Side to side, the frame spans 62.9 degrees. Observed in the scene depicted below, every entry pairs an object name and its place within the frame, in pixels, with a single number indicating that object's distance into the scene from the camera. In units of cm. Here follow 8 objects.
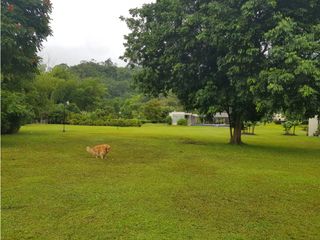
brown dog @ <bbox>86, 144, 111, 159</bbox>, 794
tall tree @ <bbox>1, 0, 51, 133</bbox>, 904
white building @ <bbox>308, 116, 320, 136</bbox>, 2210
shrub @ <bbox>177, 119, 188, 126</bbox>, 3724
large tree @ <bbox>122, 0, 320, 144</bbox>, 968
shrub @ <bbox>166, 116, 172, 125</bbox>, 3836
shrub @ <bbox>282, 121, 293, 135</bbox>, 2294
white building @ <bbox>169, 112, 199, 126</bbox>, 3913
